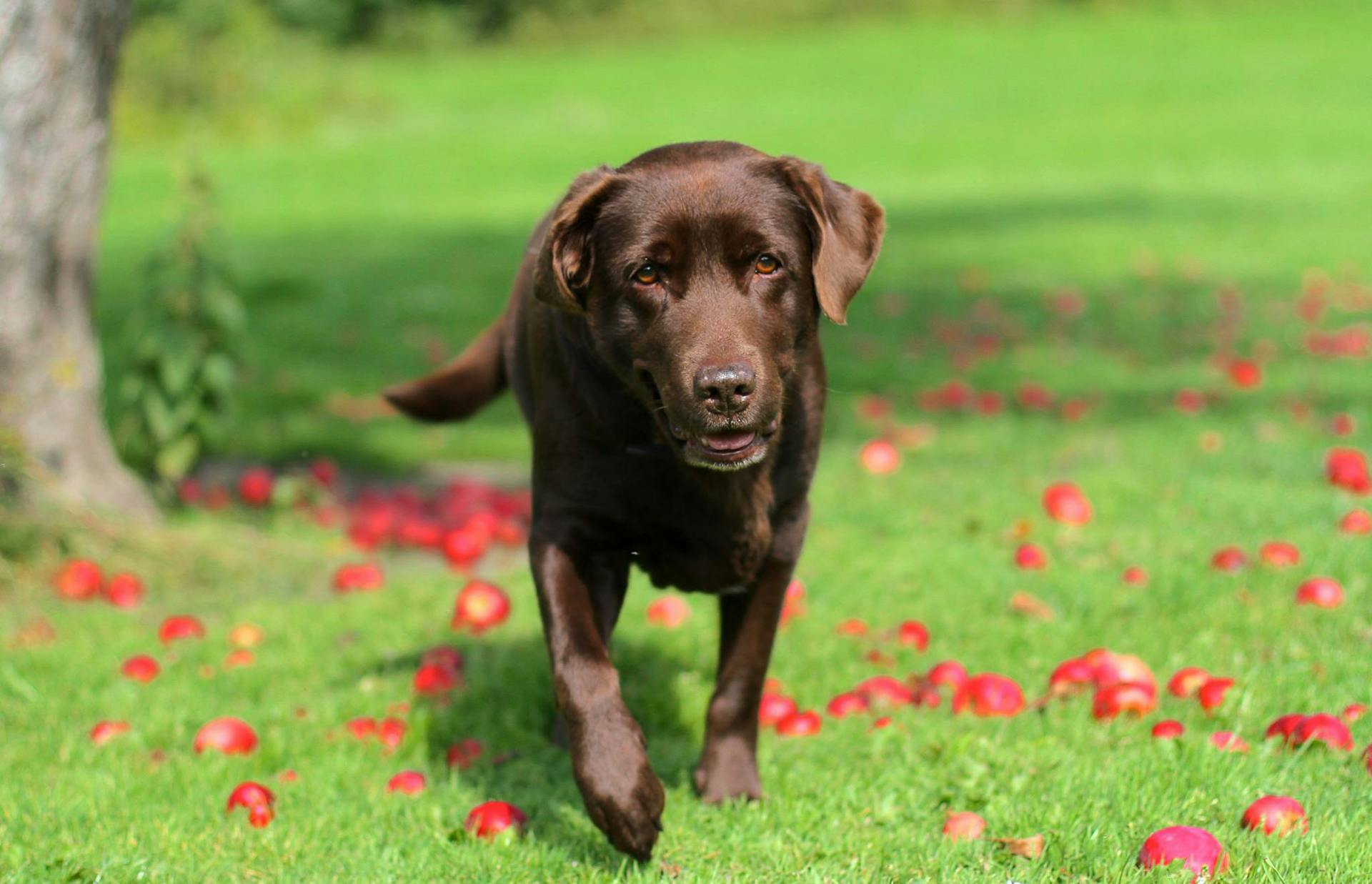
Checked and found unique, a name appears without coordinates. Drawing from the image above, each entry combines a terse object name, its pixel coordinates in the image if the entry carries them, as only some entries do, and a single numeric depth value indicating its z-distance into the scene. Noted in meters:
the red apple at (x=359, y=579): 6.13
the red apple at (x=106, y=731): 4.36
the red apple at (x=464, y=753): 4.21
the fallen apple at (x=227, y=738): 4.25
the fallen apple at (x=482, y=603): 5.25
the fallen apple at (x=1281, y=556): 5.50
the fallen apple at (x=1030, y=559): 5.81
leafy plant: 6.95
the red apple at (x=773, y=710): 4.49
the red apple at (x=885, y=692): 4.50
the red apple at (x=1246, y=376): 8.87
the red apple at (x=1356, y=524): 5.89
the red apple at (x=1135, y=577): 5.53
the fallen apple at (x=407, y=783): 3.99
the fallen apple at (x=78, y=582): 5.91
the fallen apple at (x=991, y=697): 4.34
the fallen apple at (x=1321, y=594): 5.06
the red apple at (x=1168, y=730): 3.98
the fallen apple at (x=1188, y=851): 3.19
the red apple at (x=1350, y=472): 6.52
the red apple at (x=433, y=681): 4.75
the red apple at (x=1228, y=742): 3.87
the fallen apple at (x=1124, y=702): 4.21
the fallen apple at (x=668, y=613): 5.49
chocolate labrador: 3.59
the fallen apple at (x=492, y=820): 3.62
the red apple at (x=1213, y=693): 4.21
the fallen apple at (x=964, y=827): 3.50
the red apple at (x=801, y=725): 4.40
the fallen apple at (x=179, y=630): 5.40
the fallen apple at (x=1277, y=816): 3.39
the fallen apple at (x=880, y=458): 7.53
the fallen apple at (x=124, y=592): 5.96
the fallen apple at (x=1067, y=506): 6.31
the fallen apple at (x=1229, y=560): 5.55
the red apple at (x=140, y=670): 4.95
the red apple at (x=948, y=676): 4.55
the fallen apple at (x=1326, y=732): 3.84
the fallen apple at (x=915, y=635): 5.02
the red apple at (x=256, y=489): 7.21
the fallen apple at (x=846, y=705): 4.46
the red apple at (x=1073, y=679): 4.41
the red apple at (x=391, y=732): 4.37
